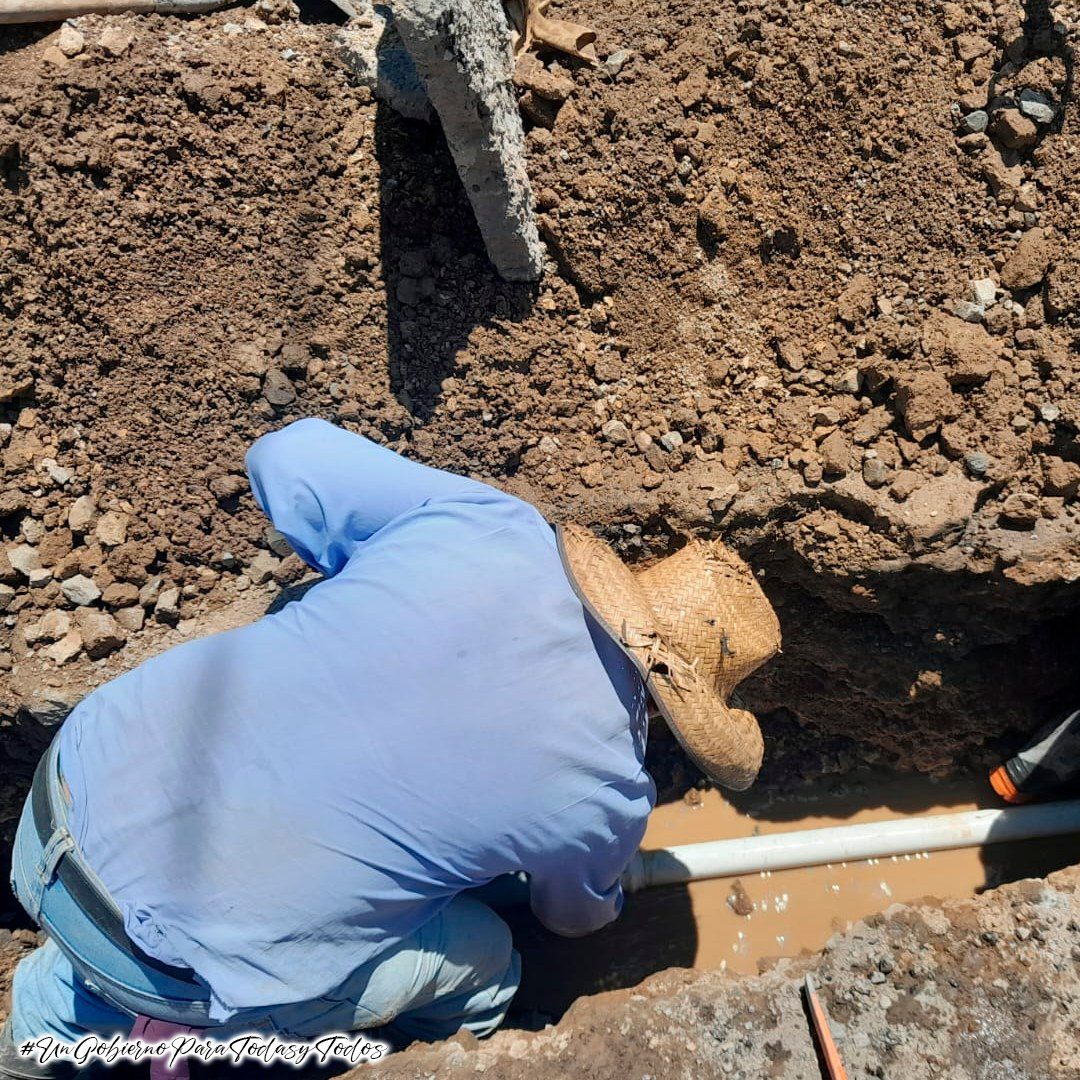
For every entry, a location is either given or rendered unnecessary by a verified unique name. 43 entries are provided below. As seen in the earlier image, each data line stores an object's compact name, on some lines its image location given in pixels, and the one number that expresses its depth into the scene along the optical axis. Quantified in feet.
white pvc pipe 8.11
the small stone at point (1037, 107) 6.33
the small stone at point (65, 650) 6.91
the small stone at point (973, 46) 6.41
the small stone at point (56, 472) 7.13
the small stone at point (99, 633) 6.94
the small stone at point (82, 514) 7.12
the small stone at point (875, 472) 6.51
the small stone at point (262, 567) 7.30
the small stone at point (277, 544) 7.25
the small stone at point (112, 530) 7.09
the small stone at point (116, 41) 6.63
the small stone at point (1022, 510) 6.43
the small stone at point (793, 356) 6.77
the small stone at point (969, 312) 6.53
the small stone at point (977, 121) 6.42
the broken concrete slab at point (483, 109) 4.98
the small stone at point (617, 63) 6.68
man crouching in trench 4.56
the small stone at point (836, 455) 6.56
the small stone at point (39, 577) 7.04
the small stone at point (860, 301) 6.69
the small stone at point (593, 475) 7.00
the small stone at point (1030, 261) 6.36
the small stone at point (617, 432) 7.02
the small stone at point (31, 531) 7.12
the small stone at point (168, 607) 7.15
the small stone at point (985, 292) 6.52
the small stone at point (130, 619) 7.11
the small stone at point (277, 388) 7.03
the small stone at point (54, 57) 6.64
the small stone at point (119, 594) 7.11
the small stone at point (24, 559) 7.04
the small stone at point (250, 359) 6.99
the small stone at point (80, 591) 7.07
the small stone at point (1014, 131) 6.31
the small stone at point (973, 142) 6.46
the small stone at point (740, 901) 8.50
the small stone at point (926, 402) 6.40
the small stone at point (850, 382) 6.68
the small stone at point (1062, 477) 6.37
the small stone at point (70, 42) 6.66
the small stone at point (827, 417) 6.66
